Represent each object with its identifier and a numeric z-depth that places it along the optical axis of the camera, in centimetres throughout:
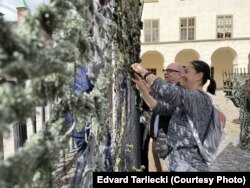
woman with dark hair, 237
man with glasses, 333
